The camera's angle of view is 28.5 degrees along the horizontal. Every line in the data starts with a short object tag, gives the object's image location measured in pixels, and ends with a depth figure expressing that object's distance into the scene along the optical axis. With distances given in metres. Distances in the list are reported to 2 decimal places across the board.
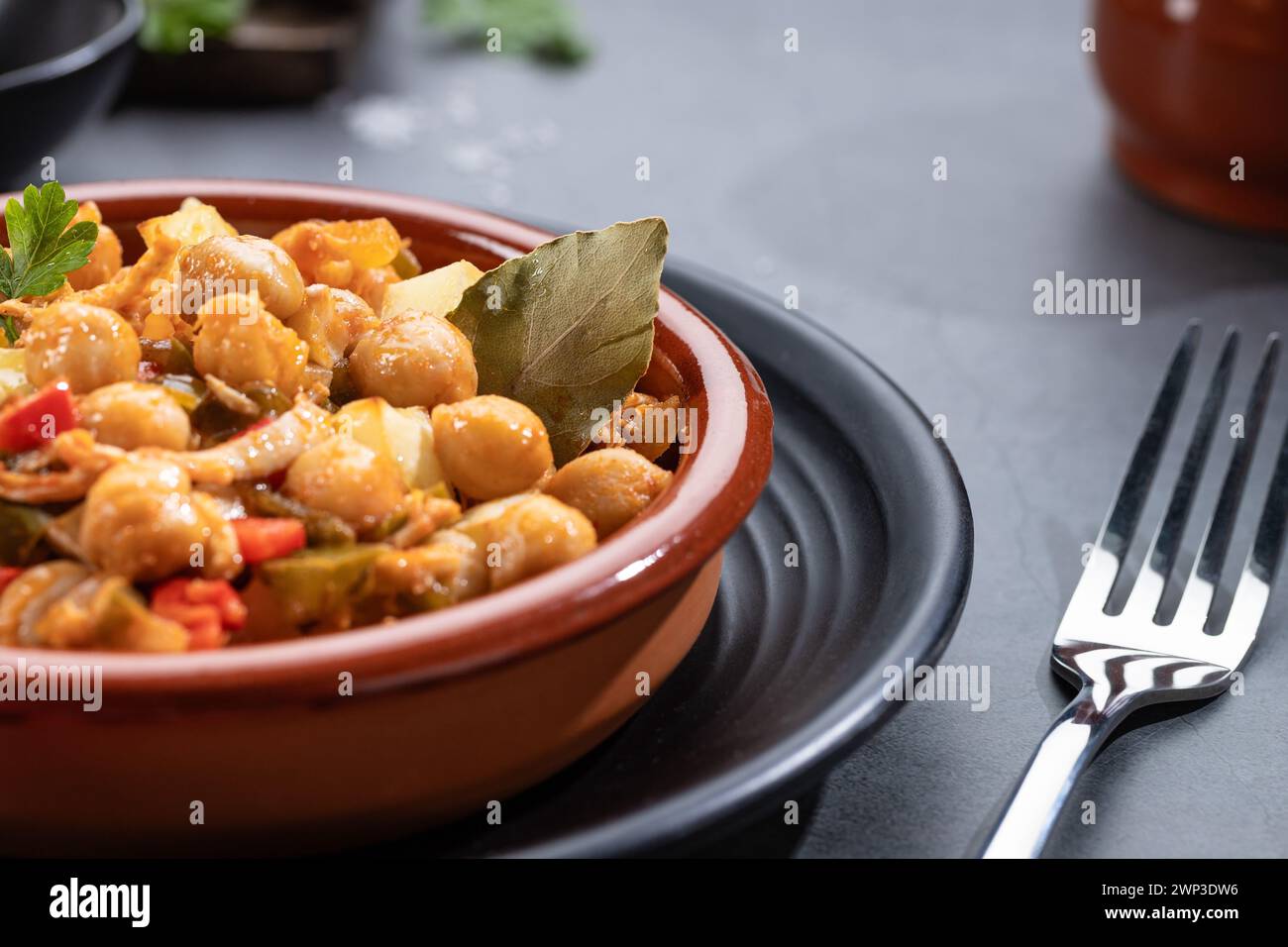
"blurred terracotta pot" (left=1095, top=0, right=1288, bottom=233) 0.46
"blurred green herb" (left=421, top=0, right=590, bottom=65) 0.65
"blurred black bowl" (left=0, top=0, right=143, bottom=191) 0.40
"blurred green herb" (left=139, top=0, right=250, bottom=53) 0.53
